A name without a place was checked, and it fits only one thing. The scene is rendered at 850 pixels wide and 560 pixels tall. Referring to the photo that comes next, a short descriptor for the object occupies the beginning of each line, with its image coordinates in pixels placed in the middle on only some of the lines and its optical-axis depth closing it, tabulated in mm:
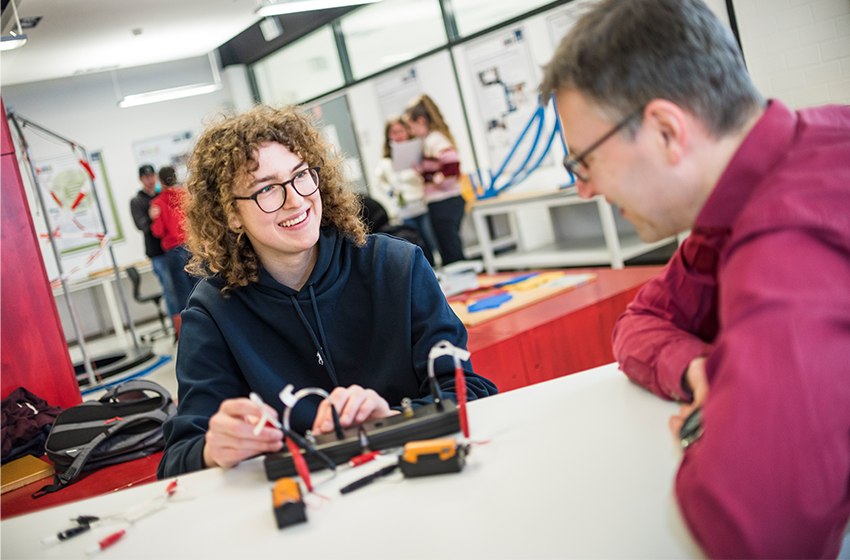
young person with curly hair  1455
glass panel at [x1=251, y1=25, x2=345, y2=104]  8586
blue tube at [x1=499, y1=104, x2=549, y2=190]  5585
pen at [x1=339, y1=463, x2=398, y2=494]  923
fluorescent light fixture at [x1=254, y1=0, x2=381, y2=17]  4492
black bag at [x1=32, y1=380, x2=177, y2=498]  1971
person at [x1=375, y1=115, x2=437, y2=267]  5555
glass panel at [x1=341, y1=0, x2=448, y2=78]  7105
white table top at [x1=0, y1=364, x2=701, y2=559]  729
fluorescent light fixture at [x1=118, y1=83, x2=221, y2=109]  7734
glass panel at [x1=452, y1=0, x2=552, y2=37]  6152
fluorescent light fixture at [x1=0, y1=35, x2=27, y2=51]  3232
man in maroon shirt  561
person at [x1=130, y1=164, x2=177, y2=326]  6344
